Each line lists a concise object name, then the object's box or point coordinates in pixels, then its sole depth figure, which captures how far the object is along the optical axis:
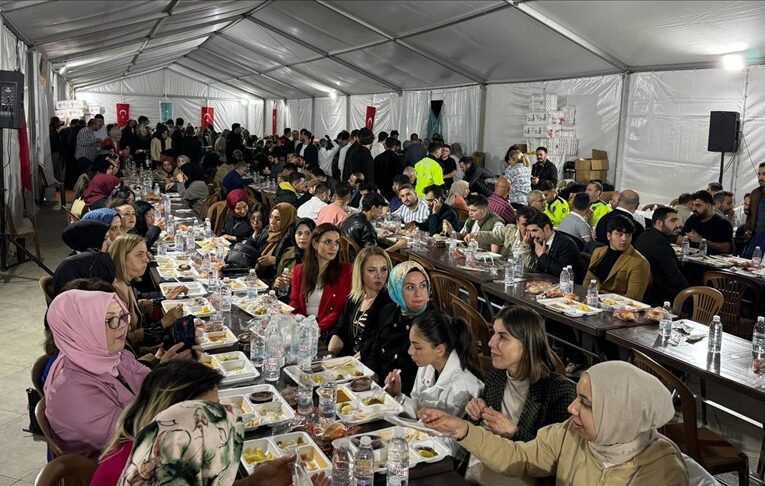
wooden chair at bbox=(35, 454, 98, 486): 2.02
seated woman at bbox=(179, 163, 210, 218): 9.96
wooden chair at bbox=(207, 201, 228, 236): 8.43
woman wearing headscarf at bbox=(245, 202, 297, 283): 5.89
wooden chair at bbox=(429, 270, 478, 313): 5.31
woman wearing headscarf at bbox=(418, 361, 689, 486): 2.09
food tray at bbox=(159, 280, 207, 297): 4.86
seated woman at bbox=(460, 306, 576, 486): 2.70
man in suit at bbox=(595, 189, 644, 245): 6.98
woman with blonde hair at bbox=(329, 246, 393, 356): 3.98
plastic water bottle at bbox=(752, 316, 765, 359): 3.82
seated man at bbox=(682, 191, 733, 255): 7.38
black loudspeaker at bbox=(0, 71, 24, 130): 7.77
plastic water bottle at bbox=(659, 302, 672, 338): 4.21
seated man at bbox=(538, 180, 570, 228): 8.28
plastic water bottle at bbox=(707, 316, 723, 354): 3.92
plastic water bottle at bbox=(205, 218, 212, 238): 7.22
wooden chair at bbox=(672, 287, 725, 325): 4.74
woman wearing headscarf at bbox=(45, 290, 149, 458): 2.61
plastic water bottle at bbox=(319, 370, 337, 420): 2.86
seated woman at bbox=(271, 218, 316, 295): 5.29
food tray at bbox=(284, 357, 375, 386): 3.27
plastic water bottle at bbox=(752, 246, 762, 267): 6.63
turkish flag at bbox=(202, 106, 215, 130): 27.36
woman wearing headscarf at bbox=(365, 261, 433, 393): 3.61
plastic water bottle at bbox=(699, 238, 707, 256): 7.16
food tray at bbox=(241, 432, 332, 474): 2.42
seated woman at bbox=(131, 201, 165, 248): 7.08
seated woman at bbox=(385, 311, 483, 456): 2.98
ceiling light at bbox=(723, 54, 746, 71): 8.62
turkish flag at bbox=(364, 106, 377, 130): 18.36
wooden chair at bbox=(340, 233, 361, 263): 6.67
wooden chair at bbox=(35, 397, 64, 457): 2.53
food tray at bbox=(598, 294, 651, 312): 4.75
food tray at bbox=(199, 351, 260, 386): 3.24
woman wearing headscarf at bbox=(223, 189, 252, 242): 7.09
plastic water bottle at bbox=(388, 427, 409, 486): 2.32
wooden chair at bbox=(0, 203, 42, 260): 8.05
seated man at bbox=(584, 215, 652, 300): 5.20
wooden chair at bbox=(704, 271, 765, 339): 5.62
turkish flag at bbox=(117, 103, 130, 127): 25.27
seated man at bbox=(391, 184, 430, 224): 8.39
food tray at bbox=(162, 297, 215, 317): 4.34
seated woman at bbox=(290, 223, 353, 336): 4.59
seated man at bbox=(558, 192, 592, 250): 6.93
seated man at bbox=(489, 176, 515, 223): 7.97
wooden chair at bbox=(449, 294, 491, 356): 4.30
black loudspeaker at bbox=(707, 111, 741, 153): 8.70
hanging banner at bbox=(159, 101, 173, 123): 26.56
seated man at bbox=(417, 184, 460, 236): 7.91
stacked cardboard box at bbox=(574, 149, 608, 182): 10.87
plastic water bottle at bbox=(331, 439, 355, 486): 2.30
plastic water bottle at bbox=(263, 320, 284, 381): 3.33
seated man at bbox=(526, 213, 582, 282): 5.76
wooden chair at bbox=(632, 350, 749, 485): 3.15
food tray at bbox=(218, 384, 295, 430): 2.75
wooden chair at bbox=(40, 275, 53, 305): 4.59
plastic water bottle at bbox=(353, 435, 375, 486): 2.29
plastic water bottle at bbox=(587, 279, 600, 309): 4.87
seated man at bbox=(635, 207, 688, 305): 5.69
